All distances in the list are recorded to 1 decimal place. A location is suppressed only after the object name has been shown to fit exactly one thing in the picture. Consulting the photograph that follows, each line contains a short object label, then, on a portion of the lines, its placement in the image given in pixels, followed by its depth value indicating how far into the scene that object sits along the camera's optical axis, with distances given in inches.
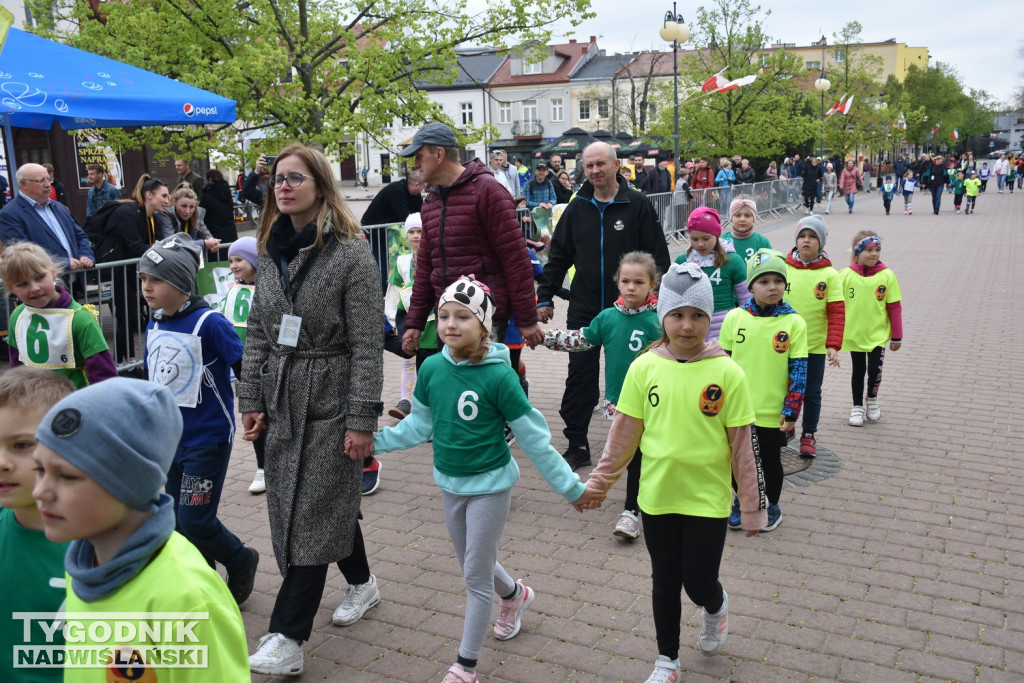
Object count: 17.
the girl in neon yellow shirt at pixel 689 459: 139.8
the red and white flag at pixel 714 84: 995.3
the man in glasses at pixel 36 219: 341.4
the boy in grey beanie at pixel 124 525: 75.4
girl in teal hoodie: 143.2
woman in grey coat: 143.6
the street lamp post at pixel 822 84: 1562.5
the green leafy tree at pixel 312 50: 525.3
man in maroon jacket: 213.9
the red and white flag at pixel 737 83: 952.9
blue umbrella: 313.9
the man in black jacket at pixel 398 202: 354.9
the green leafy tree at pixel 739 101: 1412.4
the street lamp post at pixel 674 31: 842.2
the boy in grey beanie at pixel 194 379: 160.6
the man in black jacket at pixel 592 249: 241.8
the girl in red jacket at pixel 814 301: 253.6
